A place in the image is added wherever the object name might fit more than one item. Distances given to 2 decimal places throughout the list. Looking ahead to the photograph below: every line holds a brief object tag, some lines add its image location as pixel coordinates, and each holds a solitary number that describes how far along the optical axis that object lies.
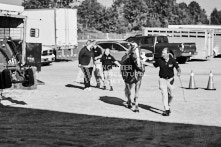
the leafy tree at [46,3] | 49.83
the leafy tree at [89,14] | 90.81
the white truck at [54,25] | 30.09
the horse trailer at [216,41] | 36.66
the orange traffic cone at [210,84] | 15.97
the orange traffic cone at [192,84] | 16.36
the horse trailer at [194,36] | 32.66
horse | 11.49
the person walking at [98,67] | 16.66
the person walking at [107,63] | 15.70
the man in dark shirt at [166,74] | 11.09
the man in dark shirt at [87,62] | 15.83
